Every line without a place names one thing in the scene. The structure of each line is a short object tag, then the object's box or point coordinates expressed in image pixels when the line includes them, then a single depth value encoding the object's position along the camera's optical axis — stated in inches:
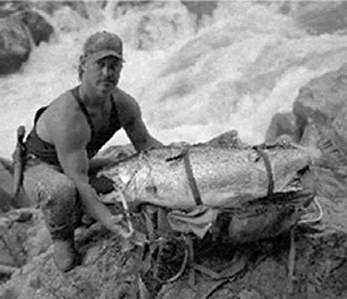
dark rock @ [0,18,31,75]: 476.6
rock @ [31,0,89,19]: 553.0
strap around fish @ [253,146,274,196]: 125.0
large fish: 125.6
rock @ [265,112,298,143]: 316.5
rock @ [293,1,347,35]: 512.4
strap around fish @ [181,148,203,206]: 126.0
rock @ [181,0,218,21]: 563.5
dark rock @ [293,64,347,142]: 276.2
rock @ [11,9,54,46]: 512.1
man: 130.3
